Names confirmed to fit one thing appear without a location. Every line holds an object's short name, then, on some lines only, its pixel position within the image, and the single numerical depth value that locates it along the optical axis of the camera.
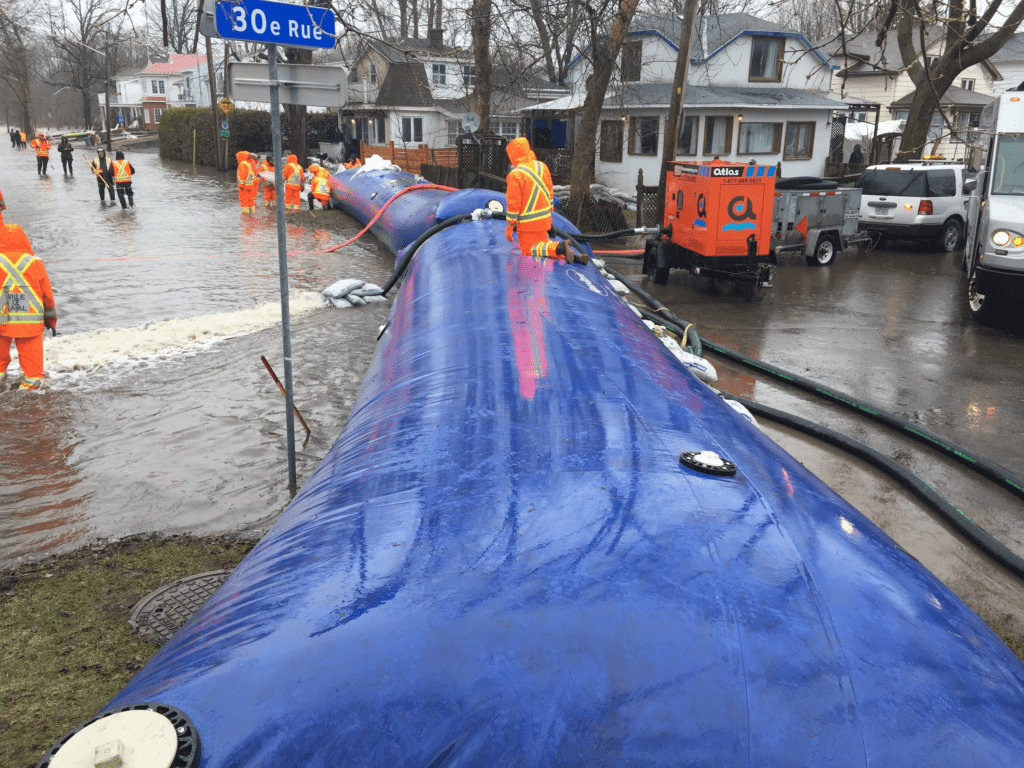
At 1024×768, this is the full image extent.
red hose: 16.17
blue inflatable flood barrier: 1.70
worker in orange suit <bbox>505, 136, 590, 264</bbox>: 7.64
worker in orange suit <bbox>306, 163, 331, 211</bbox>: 23.42
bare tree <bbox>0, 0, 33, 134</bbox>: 54.01
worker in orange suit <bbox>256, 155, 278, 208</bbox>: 23.80
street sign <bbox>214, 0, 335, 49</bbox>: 4.91
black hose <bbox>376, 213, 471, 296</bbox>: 8.78
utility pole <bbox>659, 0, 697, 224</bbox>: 16.28
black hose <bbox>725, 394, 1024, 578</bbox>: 5.03
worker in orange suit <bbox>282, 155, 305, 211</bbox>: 22.22
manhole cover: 4.07
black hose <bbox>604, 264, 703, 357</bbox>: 8.08
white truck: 10.11
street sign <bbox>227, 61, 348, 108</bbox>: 5.11
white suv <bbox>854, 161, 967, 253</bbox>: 17.28
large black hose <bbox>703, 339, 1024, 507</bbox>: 6.16
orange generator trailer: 12.08
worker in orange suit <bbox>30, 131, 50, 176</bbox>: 32.94
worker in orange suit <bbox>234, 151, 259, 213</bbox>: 22.30
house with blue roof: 28.70
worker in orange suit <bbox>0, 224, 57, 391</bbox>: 7.69
